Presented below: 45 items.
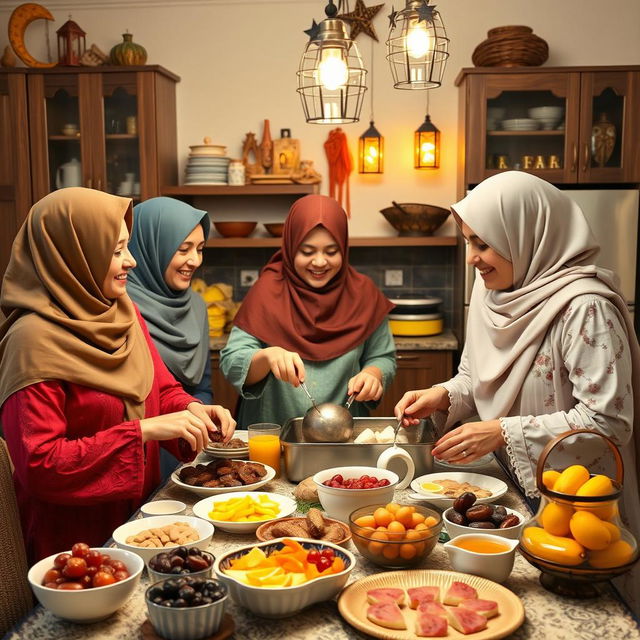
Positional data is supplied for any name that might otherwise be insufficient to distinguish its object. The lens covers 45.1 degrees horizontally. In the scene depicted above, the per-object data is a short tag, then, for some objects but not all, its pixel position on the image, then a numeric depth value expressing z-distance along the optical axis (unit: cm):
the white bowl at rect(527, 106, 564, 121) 403
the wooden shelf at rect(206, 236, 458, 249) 431
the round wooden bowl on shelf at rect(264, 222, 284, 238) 435
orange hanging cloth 445
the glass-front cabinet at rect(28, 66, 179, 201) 423
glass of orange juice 199
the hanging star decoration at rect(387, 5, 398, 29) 210
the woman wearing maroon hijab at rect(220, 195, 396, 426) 261
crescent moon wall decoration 435
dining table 121
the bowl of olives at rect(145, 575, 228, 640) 115
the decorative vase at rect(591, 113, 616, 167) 400
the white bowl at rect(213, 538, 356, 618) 121
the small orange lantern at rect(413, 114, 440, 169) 434
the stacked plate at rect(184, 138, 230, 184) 434
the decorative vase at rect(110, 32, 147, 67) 430
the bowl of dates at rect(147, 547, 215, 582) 126
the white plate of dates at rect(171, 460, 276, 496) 178
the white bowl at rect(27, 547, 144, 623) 121
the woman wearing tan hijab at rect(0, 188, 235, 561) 166
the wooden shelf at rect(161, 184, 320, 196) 426
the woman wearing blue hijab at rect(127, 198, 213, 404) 262
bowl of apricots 138
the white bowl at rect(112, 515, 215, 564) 140
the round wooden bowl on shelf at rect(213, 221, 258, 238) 439
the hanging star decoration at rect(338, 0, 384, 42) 436
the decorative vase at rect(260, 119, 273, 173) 445
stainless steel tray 187
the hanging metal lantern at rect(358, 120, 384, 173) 439
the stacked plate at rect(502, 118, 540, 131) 404
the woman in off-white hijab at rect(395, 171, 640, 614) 173
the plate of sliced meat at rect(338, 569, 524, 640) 118
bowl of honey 134
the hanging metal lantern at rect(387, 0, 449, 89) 199
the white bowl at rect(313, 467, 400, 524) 160
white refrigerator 391
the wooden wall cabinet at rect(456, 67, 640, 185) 397
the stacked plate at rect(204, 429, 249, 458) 209
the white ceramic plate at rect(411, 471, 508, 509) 170
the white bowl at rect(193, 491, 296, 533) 158
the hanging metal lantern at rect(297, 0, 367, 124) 195
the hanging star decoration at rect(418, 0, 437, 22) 199
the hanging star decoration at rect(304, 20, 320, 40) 198
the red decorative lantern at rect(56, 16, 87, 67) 427
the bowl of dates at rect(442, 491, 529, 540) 145
